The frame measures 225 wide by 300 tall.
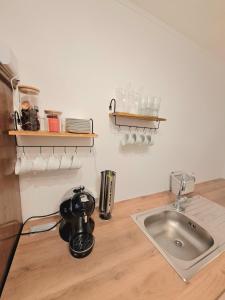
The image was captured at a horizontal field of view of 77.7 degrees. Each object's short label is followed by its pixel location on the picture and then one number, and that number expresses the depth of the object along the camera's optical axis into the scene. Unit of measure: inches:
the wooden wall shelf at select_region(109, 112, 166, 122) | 36.0
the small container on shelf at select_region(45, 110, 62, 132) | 28.9
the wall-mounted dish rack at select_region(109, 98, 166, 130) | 36.4
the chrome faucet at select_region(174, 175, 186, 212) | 45.3
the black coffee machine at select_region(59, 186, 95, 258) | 27.5
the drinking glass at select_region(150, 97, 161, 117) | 41.0
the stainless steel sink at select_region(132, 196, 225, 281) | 31.5
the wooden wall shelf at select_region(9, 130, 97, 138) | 24.6
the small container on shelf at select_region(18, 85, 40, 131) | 26.8
